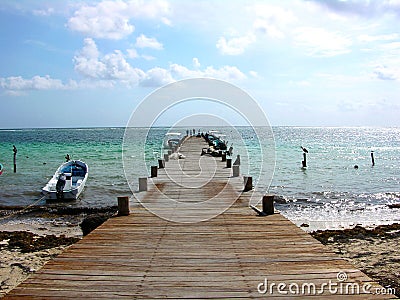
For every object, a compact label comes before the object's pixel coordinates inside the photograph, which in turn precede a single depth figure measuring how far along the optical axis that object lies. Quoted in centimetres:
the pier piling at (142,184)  1176
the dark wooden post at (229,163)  1823
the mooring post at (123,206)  858
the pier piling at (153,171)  1510
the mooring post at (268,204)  862
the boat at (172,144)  3044
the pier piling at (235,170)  1522
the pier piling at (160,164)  1850
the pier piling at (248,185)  1166
